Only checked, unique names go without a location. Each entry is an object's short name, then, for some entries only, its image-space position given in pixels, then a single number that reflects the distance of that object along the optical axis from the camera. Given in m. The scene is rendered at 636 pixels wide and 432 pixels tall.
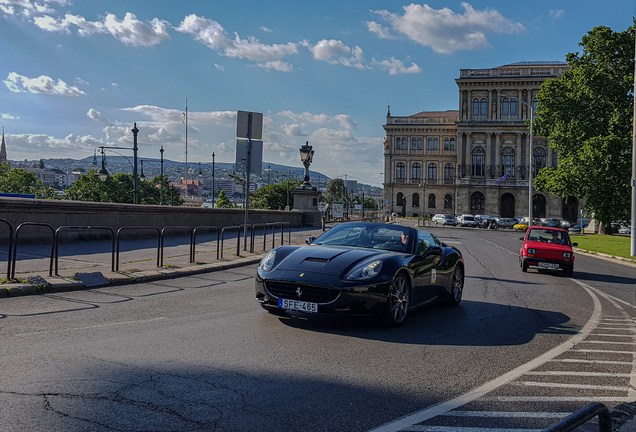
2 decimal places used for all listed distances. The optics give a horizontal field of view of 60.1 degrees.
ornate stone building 94.69
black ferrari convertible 6.67
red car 15.69
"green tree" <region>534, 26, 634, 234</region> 34.12
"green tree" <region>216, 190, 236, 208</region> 95.68
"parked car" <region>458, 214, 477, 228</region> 70.29
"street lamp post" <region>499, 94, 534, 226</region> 39.50
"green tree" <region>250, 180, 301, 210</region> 102.31
